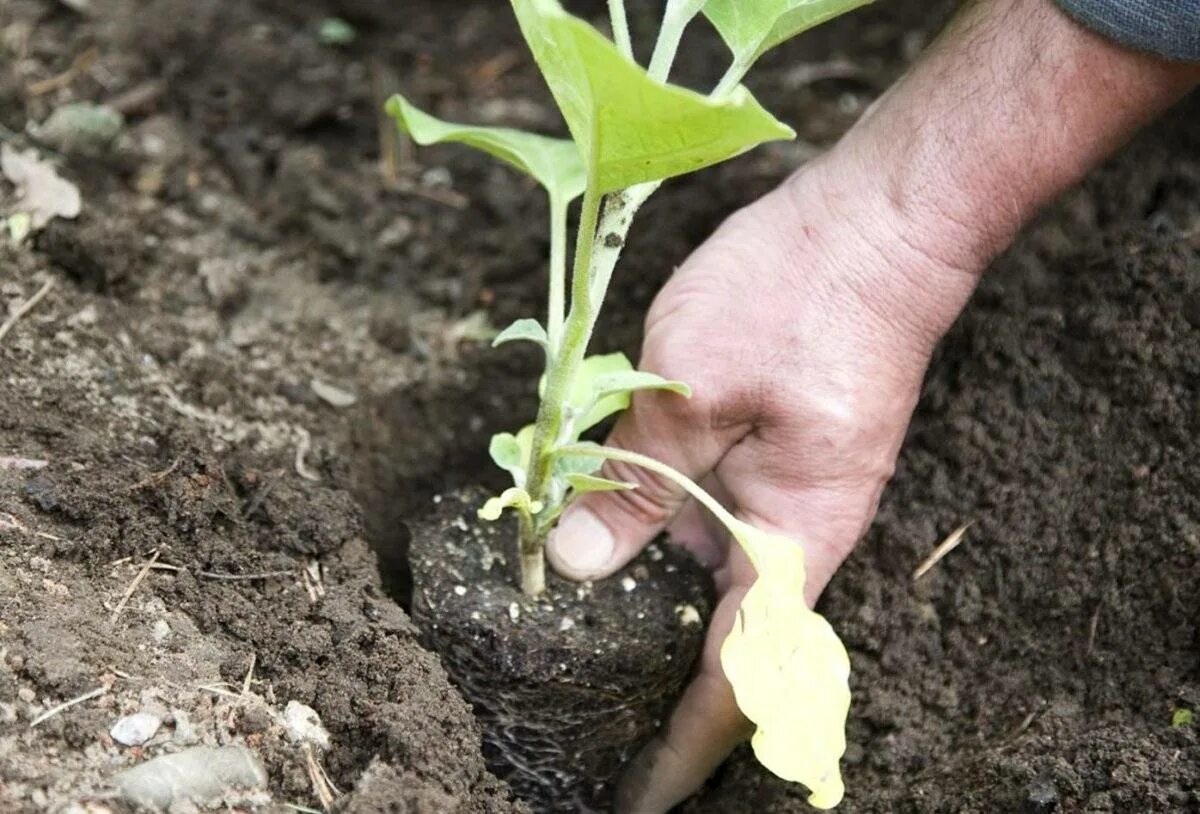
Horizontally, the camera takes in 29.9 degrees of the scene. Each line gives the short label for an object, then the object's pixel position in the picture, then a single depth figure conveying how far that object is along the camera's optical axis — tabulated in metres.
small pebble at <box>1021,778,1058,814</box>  0.55
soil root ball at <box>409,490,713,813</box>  0.58
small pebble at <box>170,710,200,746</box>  0.52
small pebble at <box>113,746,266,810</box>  0.50
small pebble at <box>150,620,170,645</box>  0.54
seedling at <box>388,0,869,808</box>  0.48
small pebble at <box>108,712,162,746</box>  0.51
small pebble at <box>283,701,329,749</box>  0.53
